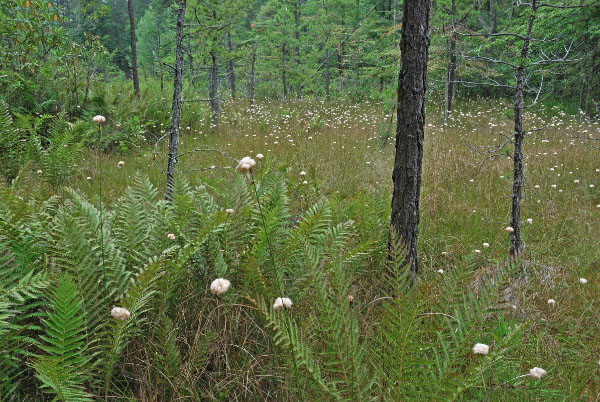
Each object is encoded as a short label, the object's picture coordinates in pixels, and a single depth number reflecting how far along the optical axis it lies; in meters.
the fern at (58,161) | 4.74
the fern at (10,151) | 5.07
